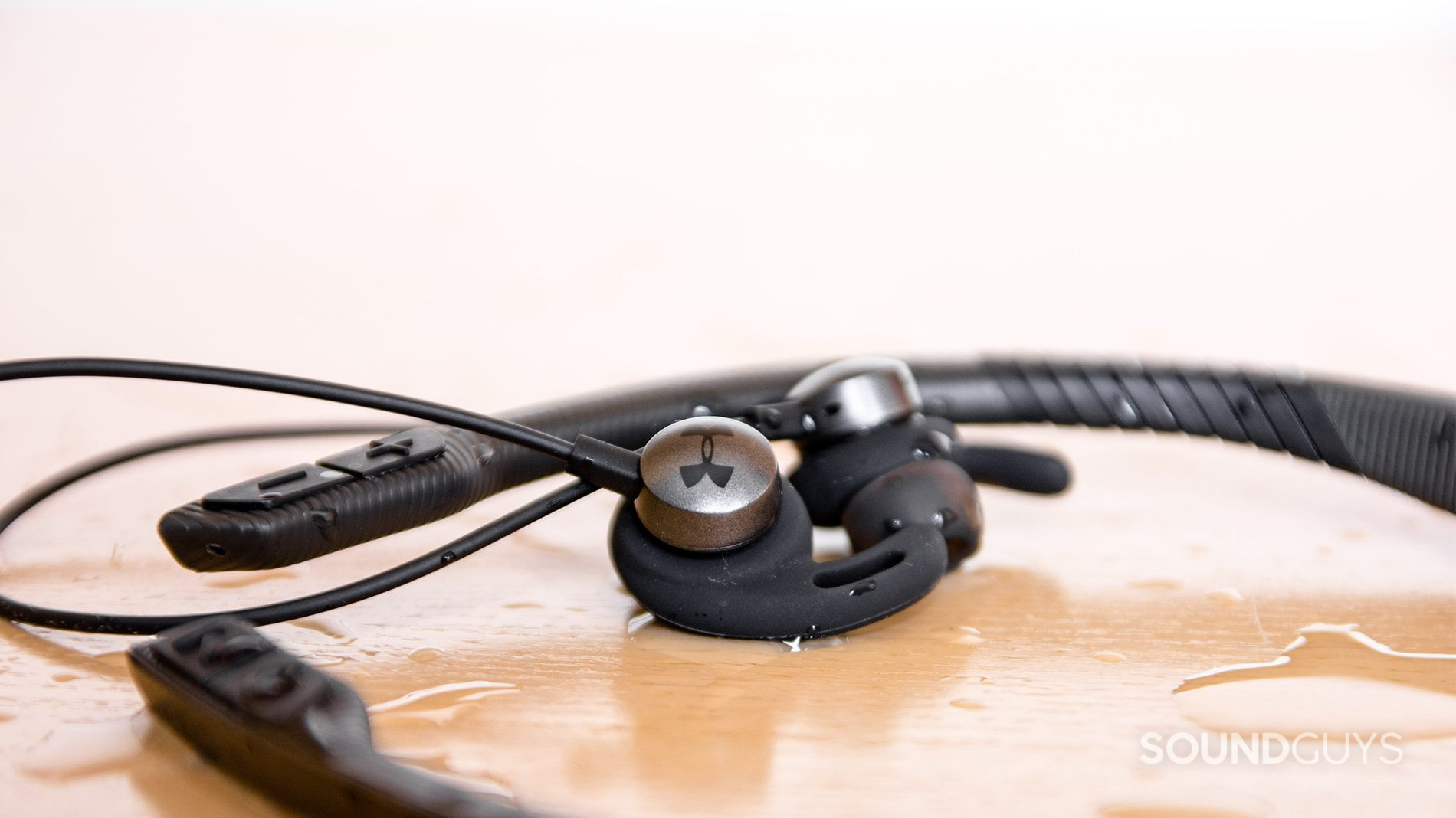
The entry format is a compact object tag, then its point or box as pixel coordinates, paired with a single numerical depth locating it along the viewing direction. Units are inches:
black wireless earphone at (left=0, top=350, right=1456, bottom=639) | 19.0
